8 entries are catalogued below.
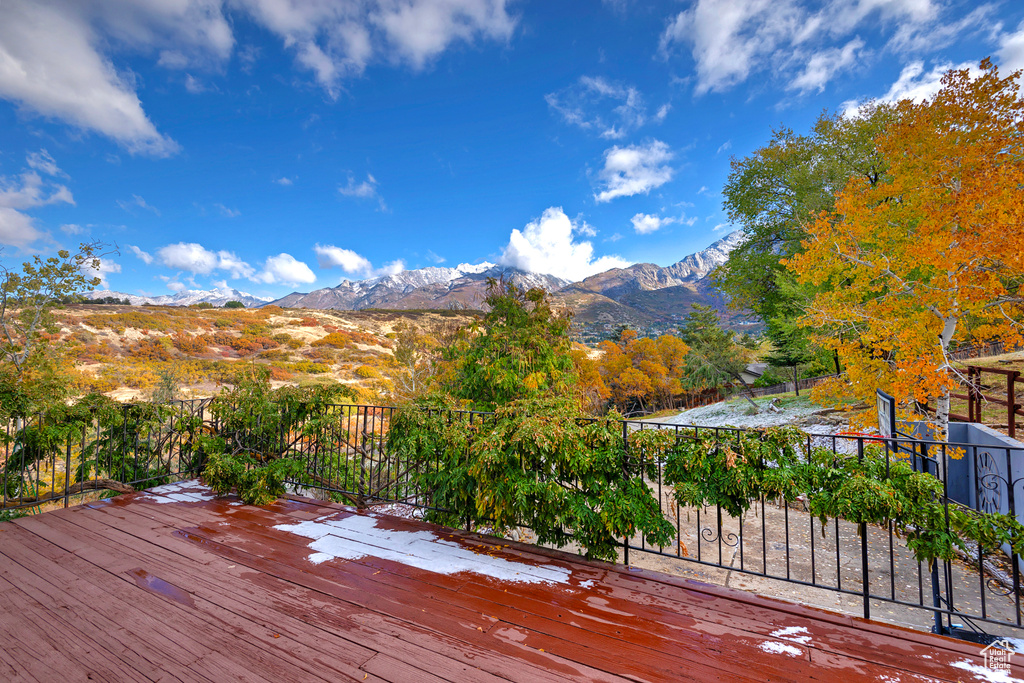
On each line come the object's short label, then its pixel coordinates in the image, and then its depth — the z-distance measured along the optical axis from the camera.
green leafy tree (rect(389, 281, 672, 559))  3.10
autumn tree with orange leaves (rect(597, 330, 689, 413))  26.48
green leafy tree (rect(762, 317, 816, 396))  15.10
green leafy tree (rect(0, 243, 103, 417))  7.32
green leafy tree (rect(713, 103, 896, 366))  13.72
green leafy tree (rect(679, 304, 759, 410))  27.94
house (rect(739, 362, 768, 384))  34.14
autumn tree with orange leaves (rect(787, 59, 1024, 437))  5.62
